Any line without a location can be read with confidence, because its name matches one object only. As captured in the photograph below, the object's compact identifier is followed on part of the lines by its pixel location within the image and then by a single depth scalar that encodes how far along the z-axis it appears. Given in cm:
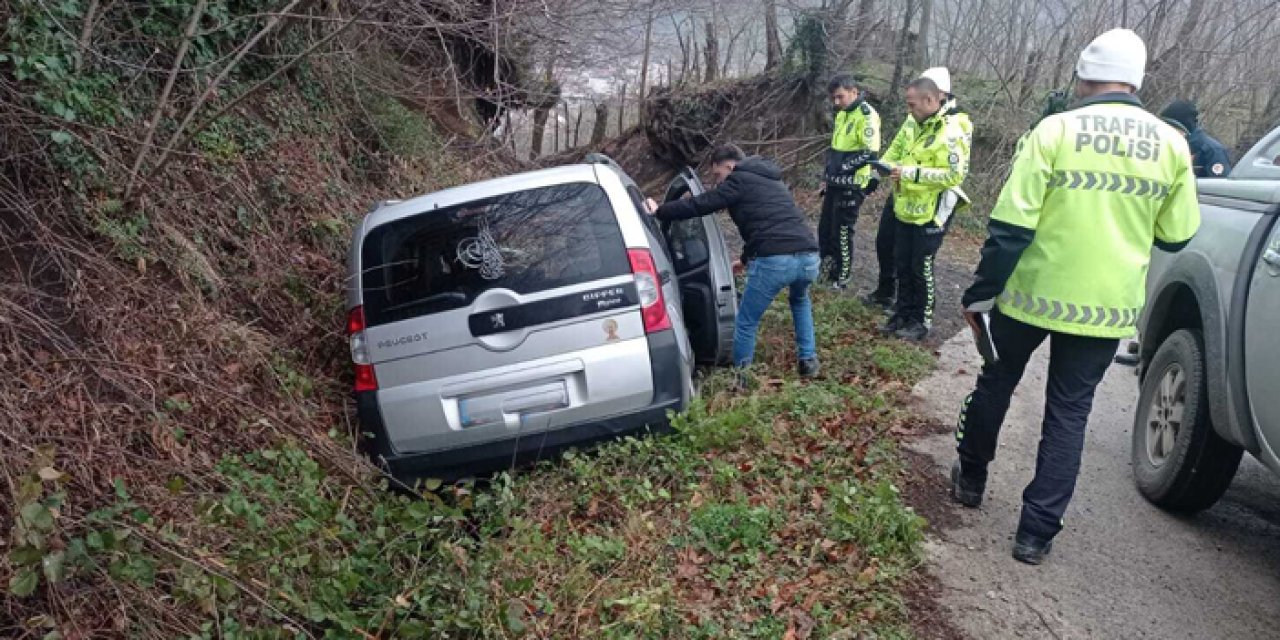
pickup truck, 342
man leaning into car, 583
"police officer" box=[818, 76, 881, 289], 814
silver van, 445
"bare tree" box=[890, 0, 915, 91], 1694
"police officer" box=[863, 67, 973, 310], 663
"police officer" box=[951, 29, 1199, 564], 349
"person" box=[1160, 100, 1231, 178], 775
